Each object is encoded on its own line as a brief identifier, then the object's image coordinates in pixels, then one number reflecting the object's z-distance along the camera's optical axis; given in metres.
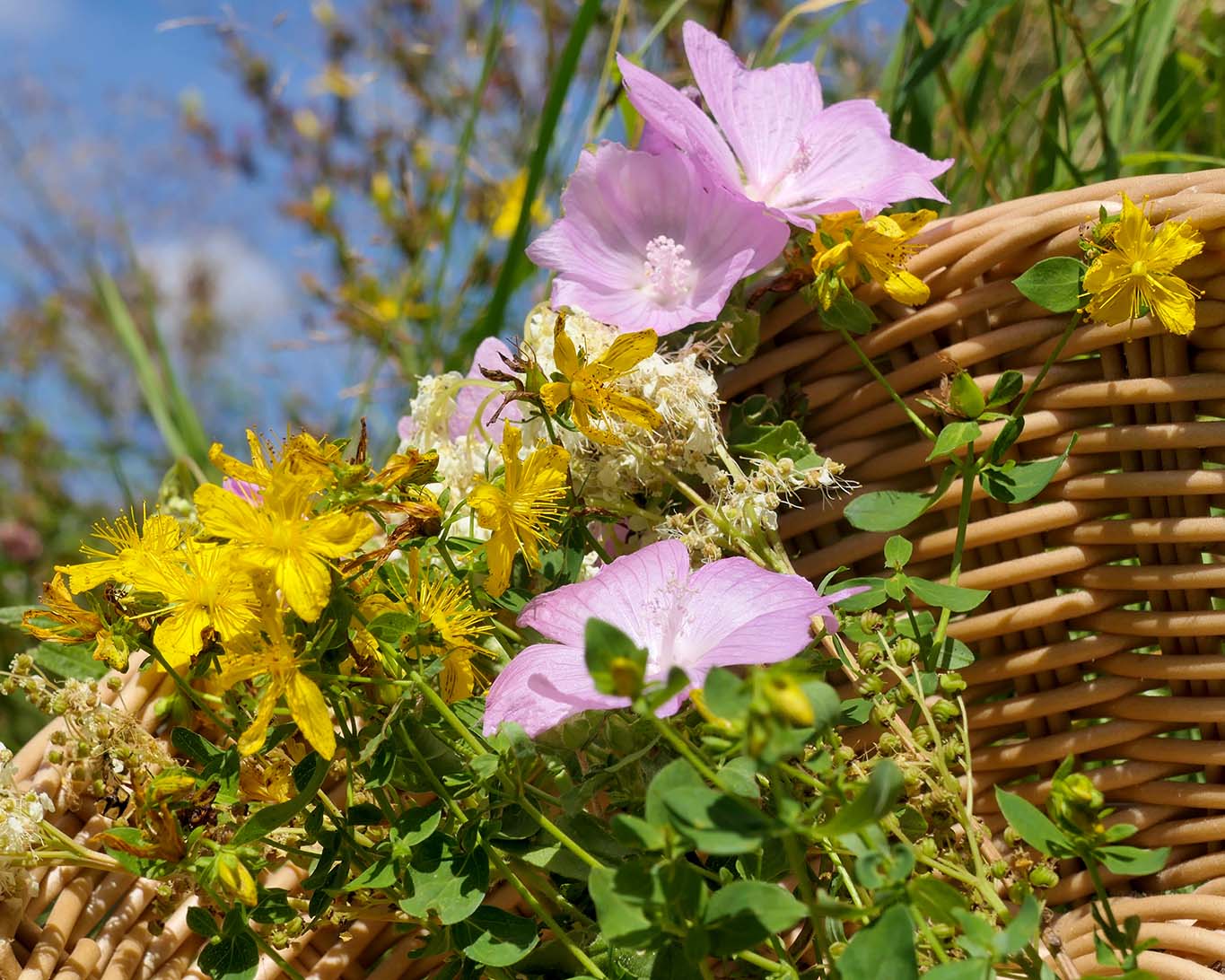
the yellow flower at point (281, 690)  0.35
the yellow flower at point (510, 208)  1.30
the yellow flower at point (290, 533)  0.34
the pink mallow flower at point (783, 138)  0.50
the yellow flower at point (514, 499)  0.40
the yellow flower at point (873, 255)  0.48
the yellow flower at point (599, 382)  0.41
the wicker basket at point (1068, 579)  0.48
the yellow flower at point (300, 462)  0.35
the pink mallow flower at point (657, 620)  0.38
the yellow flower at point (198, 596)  0.36
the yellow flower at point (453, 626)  0.40
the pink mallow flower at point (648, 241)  0.51
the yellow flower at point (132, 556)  0.38
